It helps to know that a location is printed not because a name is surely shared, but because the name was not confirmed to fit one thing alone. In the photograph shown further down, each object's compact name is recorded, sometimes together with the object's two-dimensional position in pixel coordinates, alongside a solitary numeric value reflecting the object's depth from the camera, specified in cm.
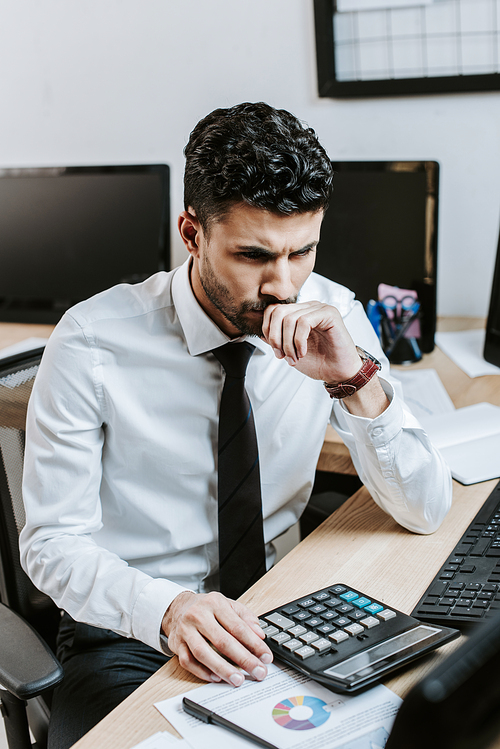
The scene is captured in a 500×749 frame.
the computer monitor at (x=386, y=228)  171
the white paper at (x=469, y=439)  115
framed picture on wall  169
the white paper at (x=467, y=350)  161
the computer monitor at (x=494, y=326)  162
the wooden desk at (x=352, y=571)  67
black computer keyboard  79
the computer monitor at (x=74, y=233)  193
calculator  68
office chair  92
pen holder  168
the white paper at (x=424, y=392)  139
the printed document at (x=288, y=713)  62
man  93
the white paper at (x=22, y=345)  185
